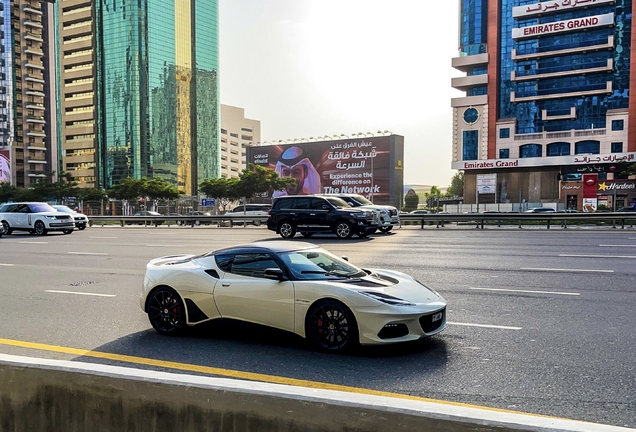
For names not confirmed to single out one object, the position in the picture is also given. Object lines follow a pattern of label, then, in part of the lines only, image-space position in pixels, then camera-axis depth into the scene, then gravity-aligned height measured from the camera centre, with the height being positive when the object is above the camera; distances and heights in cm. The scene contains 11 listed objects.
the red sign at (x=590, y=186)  4391 +130
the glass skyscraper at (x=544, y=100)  6806 +1387
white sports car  578 -111
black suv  2131 -65
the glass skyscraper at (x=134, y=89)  11450 +2540
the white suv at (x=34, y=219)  2691 -92
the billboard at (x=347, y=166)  9981 +693
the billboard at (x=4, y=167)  7562 +484
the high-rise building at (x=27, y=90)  10712 +2300
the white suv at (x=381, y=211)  2370 -43
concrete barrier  252 -109
